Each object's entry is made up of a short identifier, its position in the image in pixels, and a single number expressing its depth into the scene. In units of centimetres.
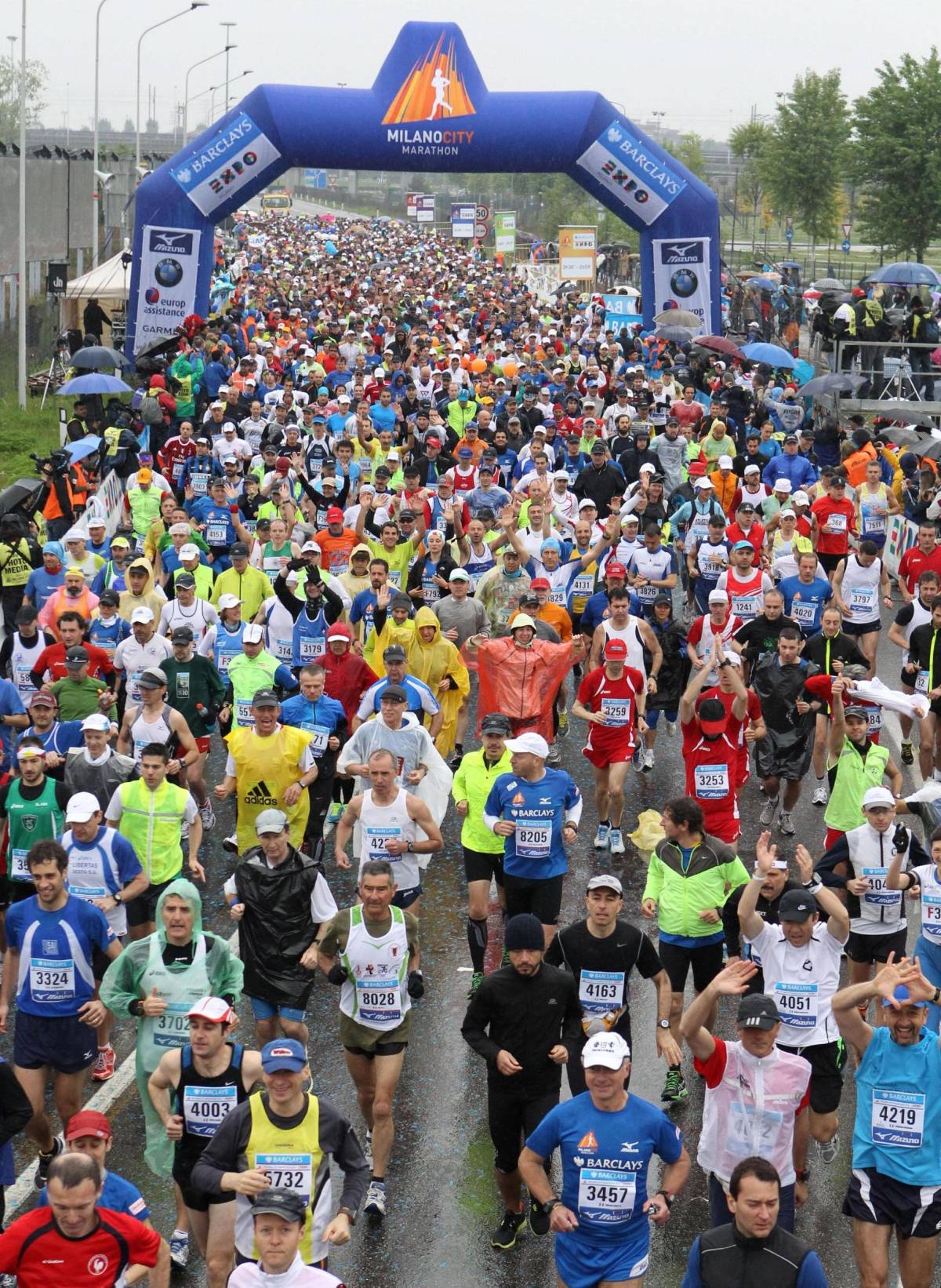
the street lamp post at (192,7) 4916
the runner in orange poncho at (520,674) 1270
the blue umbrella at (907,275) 3180
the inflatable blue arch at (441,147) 2745
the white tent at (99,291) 3866
